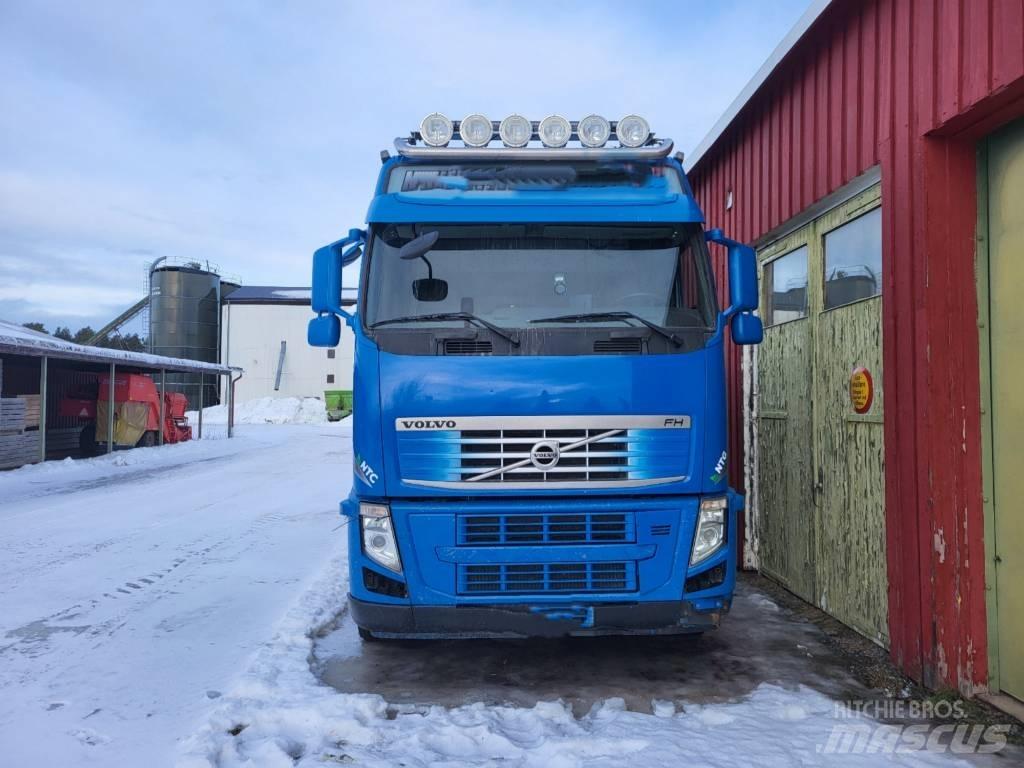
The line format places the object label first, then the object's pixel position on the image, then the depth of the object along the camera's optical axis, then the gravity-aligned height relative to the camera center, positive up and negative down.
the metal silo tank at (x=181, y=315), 42.31 +5.12
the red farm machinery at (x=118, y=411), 19.67 -0.32
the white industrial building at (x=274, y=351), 43.12 +3.00
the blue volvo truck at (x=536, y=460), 3.80 -0.32
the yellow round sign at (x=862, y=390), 4.66 +0.08
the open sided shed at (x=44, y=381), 15.02 +0.49
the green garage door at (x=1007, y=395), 3.56 +0.04
